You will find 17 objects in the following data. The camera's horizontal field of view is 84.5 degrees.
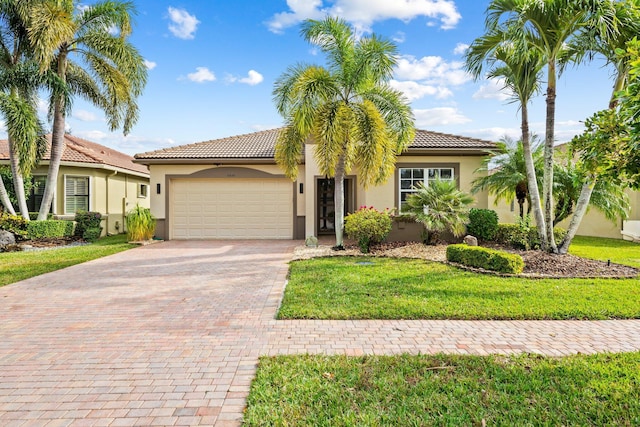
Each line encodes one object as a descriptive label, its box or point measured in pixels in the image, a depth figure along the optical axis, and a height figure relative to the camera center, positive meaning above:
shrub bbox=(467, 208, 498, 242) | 12.29 -0.47
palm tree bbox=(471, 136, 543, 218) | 12.77 +1.43
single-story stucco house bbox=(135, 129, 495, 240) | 14.82 +0.75
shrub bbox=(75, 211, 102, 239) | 14.90 -0.39
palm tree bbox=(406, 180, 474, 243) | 11.31 +0.12
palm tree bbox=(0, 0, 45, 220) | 12.67 +4.55
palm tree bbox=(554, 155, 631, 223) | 12.24 +0.46
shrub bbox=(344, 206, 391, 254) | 10.91 -0.50
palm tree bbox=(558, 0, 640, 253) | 7.23 +3.78
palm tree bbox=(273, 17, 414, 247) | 10.22 +3.27
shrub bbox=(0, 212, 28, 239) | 13.25 -0.46
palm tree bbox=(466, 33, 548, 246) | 8.99 +3.77
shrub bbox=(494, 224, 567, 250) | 11.27 -0.84
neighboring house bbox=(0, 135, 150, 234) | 16.41 +1.32
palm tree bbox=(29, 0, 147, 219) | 13.96 +6.29
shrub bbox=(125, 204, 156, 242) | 13.85 -0.52
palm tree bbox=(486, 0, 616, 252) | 7.35 +4.21
